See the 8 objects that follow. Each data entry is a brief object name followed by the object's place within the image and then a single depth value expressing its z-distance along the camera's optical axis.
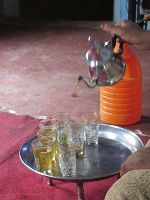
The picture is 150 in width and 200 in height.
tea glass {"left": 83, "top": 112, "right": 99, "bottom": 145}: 1.64
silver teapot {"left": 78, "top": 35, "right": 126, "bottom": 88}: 1.42
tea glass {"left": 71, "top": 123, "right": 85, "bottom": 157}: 1.55
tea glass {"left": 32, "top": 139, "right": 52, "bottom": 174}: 1.46
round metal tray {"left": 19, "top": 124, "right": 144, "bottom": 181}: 1.41
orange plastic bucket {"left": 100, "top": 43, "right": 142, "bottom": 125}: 2.29
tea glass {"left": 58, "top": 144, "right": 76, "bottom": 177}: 1.43
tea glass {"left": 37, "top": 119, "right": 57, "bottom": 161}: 1.53
